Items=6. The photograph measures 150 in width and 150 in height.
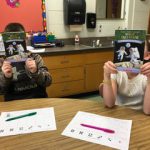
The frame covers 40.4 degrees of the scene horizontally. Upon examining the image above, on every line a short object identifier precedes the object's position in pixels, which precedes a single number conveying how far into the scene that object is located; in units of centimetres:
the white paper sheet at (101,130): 85
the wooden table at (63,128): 83
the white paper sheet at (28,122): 94
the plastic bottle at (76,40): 339
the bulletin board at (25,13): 290
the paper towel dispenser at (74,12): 311
